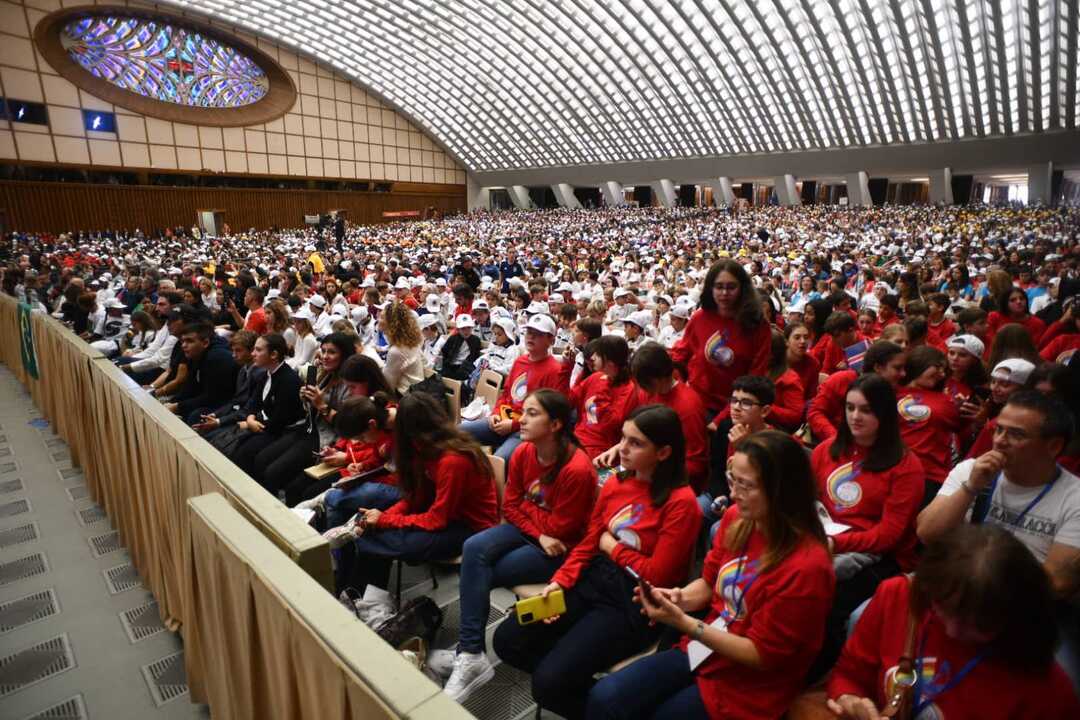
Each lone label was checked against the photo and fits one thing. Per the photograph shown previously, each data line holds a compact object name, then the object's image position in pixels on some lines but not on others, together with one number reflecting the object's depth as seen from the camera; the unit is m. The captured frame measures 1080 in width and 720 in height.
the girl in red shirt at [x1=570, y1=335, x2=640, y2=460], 4.19
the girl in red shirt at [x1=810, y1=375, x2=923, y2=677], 2.55
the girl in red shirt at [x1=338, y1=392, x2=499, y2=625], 3.23
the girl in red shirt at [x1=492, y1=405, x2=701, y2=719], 2.41
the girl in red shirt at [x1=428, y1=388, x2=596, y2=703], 2.85
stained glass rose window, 32.47
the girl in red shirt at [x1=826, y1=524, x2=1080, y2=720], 1.42
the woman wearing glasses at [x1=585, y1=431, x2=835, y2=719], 1.89
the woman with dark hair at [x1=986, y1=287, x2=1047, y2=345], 6.45
